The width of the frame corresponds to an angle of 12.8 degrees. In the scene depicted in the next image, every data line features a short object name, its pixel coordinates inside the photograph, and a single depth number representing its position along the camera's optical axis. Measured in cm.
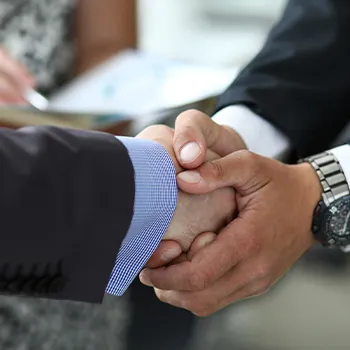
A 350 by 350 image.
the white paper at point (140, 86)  143
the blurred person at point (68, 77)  145
